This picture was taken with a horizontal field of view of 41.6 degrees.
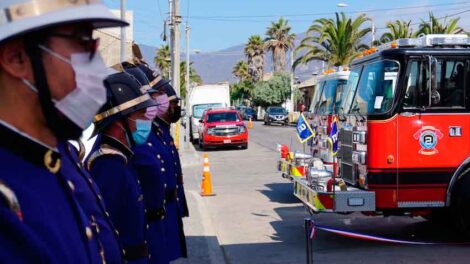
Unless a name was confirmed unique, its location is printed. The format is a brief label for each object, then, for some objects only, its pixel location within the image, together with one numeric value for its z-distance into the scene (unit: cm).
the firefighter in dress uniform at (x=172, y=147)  536
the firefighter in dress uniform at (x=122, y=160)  333
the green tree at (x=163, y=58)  8263
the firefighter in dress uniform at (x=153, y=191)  431
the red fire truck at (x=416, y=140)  809
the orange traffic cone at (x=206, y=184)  1378
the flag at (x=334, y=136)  966
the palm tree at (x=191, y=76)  8614
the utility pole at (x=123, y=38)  1620
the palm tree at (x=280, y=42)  7369
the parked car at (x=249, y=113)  6412
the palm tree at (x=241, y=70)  9878
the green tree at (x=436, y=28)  2948
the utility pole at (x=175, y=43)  2515
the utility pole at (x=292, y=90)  6280
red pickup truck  2675
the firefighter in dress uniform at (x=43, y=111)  171
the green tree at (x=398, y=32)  2982
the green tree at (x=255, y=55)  8569
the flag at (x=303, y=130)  1182
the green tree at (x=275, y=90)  6712
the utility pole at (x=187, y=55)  3962
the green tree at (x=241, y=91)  9106
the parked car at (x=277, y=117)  4972
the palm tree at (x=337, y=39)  3528
